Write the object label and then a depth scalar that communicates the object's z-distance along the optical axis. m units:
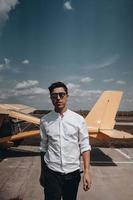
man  3.48
